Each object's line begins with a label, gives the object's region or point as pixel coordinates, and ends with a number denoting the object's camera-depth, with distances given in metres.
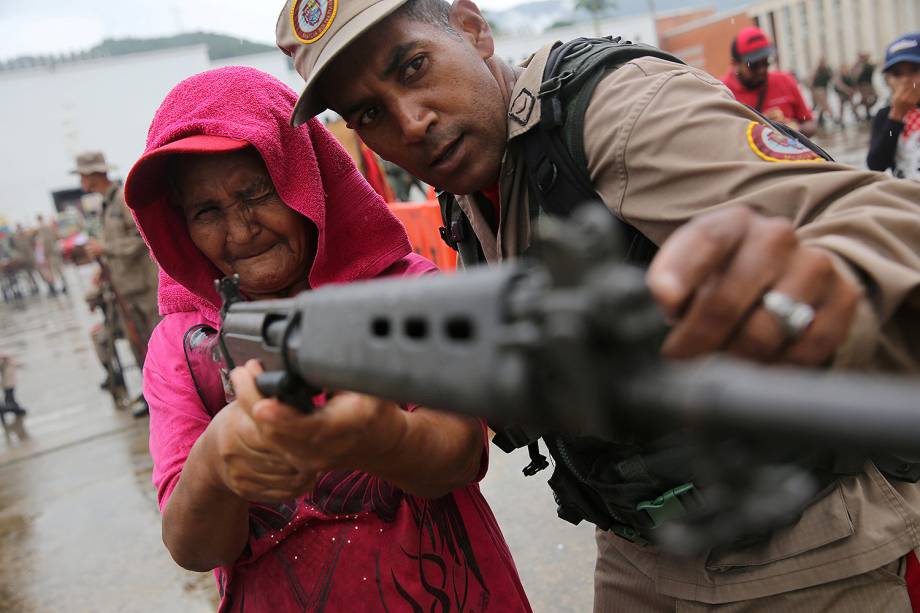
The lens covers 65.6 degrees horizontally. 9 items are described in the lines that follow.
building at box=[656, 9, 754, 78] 22.92
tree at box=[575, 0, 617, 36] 47.66
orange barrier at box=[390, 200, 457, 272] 5.87
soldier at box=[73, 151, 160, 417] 6.47
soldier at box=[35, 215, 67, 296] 22.33
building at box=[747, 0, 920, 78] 23.67
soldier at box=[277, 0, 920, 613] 0.73
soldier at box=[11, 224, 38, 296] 22.30
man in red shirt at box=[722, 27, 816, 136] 5.43
